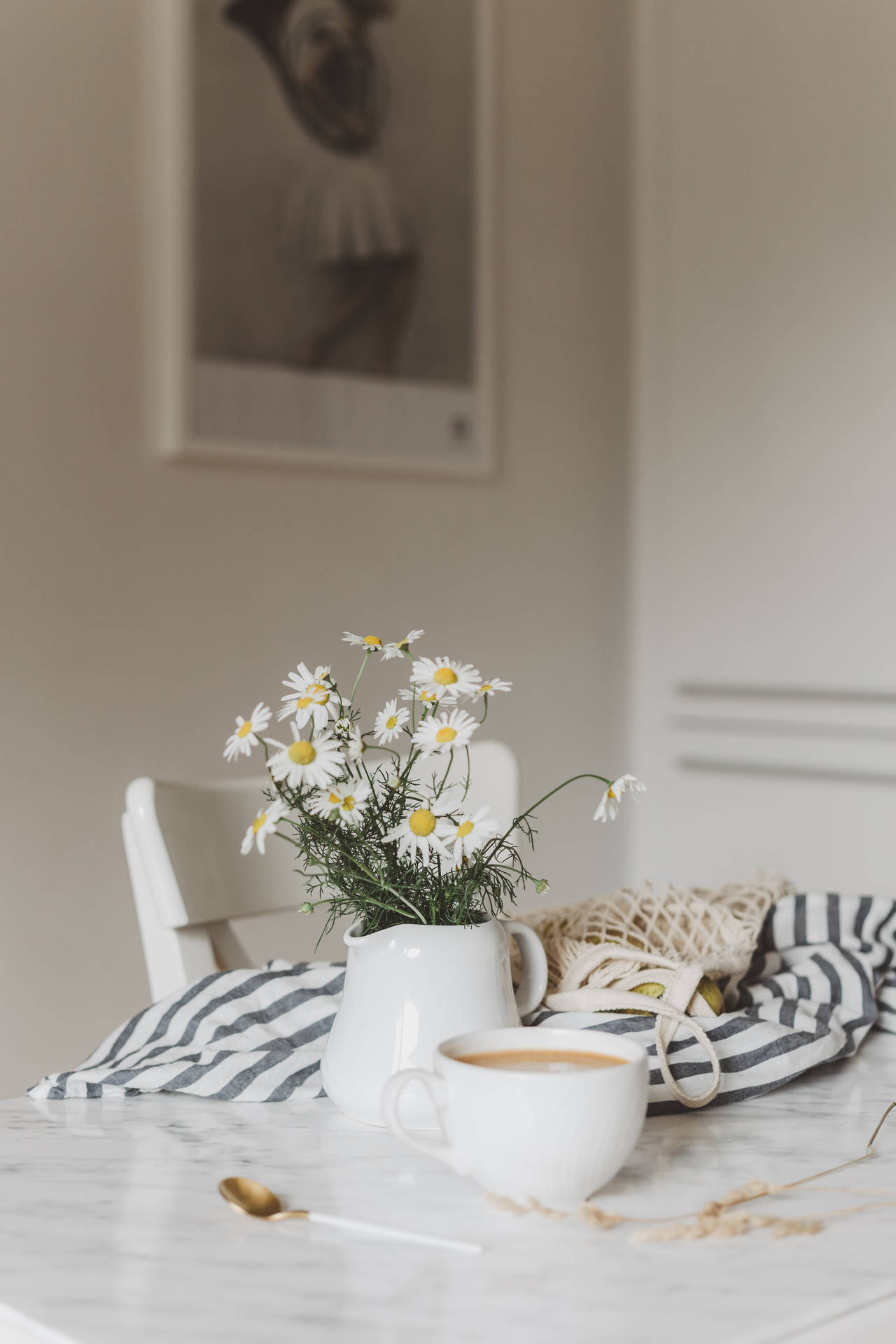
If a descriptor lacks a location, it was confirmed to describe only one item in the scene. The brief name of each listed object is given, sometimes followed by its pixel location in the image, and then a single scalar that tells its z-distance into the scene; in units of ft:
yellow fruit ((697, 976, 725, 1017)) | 2.81
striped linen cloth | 2.66
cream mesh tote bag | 2.71
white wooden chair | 3.48
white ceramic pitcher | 2.36
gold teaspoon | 1.92
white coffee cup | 1.96
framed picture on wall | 6.01
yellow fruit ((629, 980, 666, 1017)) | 2.77
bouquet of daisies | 2.32
